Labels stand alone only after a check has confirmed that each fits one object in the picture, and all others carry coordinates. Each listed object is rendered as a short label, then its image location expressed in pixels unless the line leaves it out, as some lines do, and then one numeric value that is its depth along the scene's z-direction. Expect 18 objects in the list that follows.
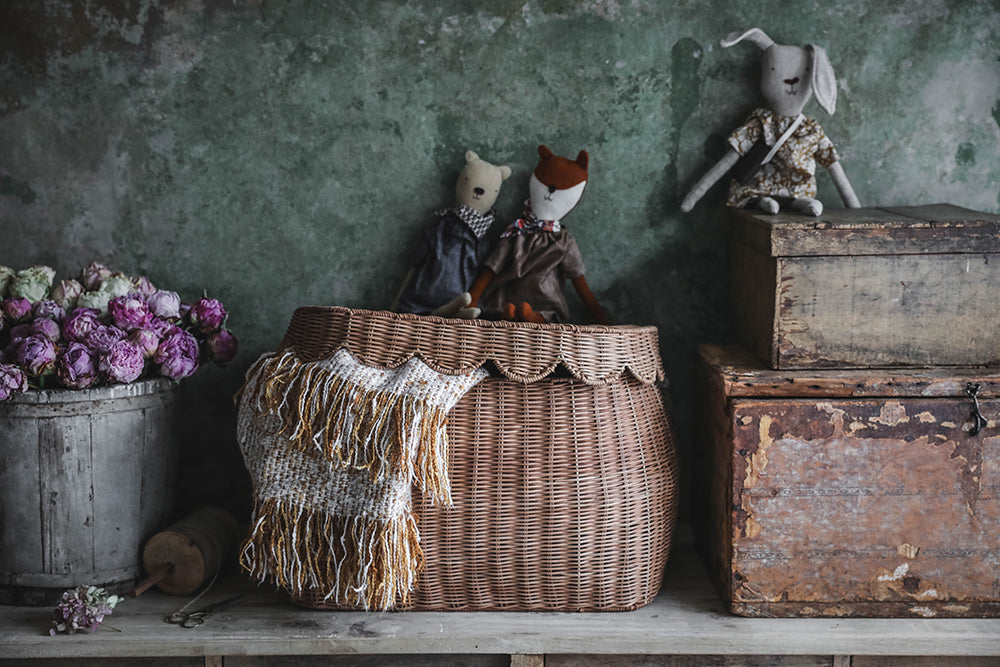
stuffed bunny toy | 2.07
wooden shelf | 1.72
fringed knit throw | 1.71
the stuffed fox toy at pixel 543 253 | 2.10
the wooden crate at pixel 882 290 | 1.81
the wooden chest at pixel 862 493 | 1.78
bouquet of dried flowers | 1.81
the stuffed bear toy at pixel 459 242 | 2.15
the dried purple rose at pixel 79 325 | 1.85
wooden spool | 1.93
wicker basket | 1.78
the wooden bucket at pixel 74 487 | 1.84
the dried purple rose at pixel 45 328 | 1.84
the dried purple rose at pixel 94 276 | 2.01
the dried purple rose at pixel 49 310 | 1.91
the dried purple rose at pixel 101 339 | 1.84
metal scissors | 1.81
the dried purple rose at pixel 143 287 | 2.03
